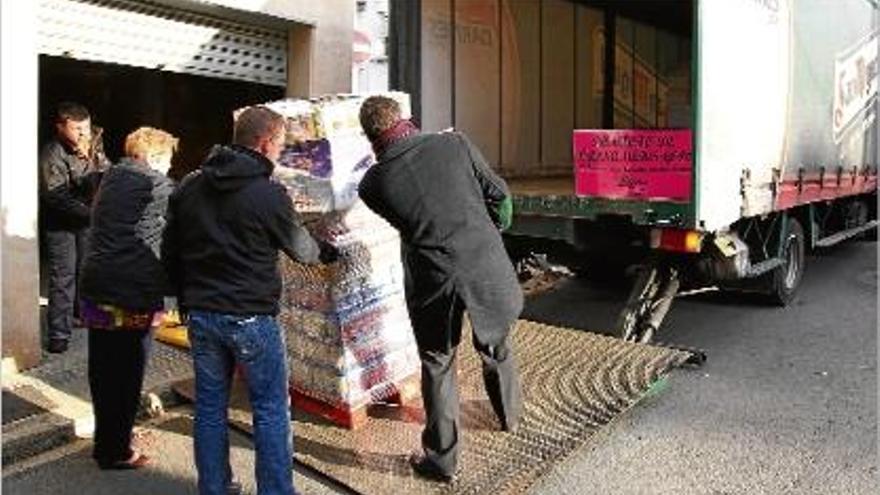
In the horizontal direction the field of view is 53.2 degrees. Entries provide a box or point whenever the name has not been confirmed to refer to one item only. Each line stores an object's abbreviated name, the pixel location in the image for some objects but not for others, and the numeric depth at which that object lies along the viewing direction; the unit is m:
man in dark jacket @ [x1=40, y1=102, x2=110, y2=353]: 5.29
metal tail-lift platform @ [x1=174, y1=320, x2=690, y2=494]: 3.81
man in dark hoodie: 3.22
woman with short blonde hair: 3.65
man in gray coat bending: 3.61
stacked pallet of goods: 3.97
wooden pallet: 4.25
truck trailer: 5.51
